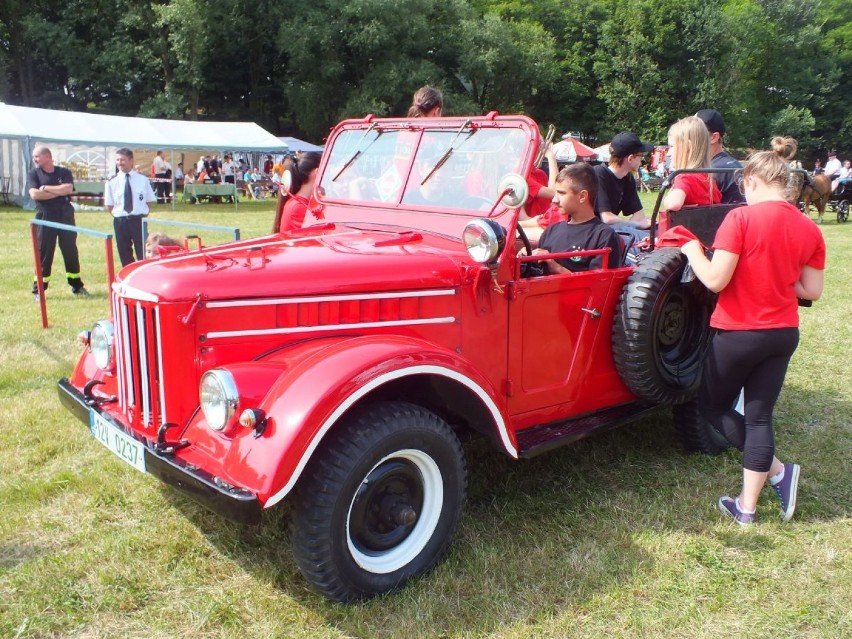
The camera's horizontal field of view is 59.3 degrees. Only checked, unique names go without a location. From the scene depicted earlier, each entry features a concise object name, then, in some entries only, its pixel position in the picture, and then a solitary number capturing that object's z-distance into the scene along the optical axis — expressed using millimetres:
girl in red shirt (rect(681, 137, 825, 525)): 3379
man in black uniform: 8555
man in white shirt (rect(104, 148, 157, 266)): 8734
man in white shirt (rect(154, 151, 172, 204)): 22734
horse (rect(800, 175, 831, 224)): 15789
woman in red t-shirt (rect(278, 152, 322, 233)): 4633
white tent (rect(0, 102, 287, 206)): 18609
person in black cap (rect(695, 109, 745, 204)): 4633
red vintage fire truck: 2758
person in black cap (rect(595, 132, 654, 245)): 4820
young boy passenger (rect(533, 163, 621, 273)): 3957
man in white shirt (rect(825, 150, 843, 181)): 21706
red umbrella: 24172
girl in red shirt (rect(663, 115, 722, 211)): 4227
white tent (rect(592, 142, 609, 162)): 30666
